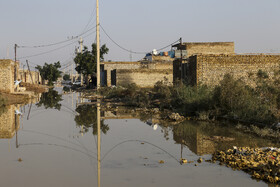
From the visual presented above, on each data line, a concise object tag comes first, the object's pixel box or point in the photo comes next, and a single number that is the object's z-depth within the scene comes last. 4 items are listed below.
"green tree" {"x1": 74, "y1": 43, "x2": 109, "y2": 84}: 51.69
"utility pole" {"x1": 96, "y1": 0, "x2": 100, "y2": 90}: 36.16
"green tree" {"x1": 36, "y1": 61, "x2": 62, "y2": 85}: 79.19
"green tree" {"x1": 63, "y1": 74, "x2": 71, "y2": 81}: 159.25
